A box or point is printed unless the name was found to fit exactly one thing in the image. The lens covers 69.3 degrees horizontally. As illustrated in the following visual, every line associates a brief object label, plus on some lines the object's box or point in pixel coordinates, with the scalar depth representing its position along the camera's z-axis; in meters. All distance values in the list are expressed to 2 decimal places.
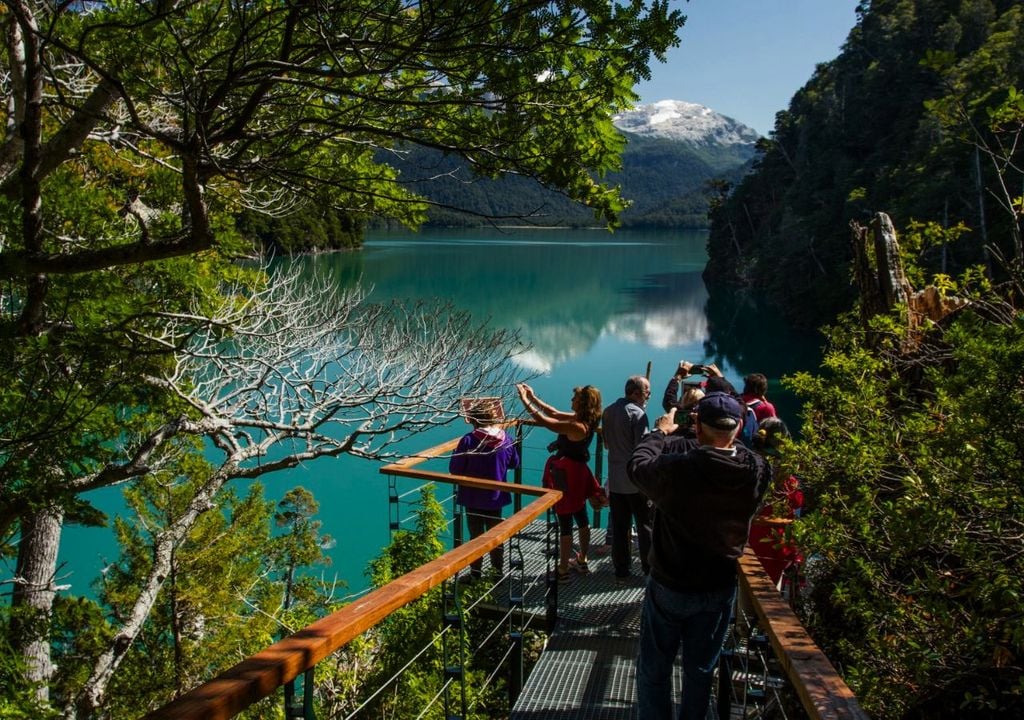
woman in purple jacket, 4.83
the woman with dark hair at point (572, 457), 4.64
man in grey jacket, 4.37
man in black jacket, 2.43
